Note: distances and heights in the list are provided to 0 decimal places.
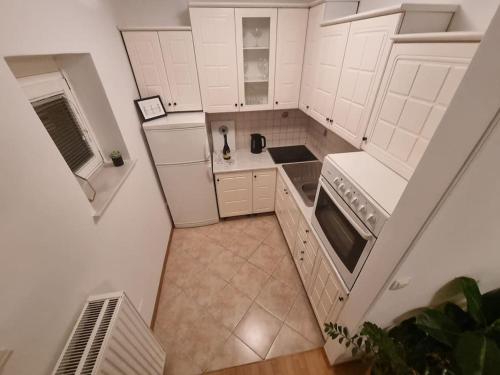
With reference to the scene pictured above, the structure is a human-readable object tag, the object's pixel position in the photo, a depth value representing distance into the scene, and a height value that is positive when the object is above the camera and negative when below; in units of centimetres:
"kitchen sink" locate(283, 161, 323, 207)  219 -115
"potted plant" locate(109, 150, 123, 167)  153 -66
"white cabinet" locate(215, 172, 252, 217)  231 -141
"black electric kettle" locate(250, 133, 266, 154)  251 -94
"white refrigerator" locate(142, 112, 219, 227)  196 -99
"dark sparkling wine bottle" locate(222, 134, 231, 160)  242 -100
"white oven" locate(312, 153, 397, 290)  96 -73
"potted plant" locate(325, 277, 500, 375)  77 -104
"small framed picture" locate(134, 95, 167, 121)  189 -44
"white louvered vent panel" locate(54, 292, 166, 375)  77 -98
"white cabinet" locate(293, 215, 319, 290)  159 -142
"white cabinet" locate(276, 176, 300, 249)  197 -143
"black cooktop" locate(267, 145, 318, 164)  245 -108
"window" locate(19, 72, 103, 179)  110 -34
